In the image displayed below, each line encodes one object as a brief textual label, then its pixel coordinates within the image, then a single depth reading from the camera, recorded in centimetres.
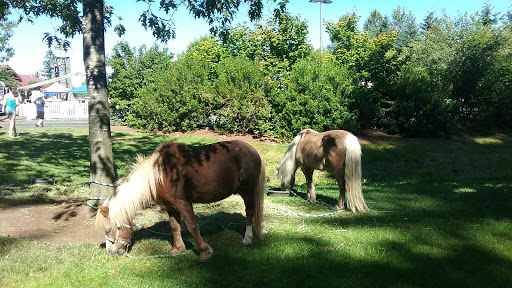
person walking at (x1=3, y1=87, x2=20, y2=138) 1542
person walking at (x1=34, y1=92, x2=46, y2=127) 1963
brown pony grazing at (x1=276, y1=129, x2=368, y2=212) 739
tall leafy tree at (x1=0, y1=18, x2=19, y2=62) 3878
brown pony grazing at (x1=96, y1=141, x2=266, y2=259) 506
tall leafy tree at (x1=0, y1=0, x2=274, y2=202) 670
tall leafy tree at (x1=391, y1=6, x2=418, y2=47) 7844
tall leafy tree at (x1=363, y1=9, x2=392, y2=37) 8452
